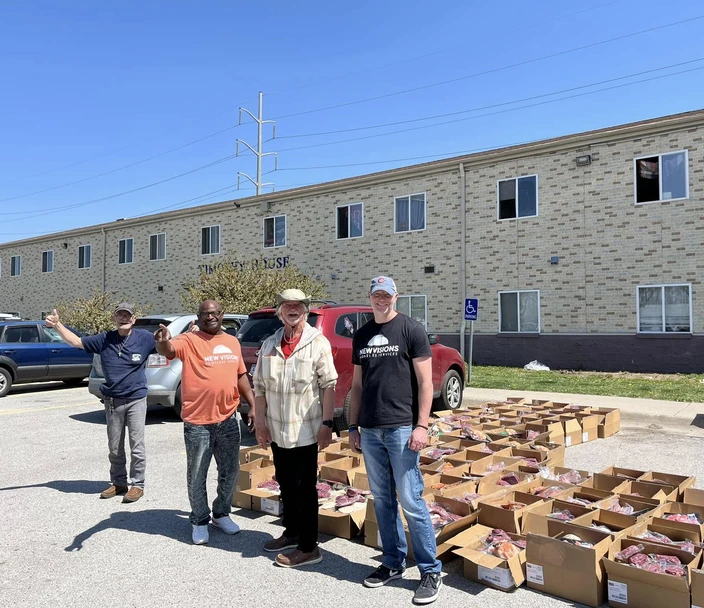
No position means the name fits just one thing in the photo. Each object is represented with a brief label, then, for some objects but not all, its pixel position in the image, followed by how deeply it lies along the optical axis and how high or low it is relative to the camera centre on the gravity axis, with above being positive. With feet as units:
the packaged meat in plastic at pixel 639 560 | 12.30 -4.95
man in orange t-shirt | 15.39 -2.39
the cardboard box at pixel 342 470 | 18.51 -4.82
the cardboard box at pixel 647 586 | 11.20 -5.08
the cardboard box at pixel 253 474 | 18.38 -4.83
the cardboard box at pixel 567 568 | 12.07 -5.10
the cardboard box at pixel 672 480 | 16.78 -4.71
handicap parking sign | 48.92 +0.23
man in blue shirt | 19.26 -2.53
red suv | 26.91 -0.86
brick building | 54.39 +7.38
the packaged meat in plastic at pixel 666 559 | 12.19 -4.92
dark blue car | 44.93 -3.23
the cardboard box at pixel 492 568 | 12.71 -5.31
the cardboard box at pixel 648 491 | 16.06 -4.78
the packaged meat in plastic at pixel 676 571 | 11.79 -4.94
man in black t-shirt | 12.50 -2.23
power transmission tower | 137.80 +36.23
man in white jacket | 13.93 -2.13
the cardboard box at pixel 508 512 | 14.32 -4.75
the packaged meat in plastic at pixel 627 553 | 12.56 -4.93
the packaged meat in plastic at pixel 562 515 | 14.70 -4.90
